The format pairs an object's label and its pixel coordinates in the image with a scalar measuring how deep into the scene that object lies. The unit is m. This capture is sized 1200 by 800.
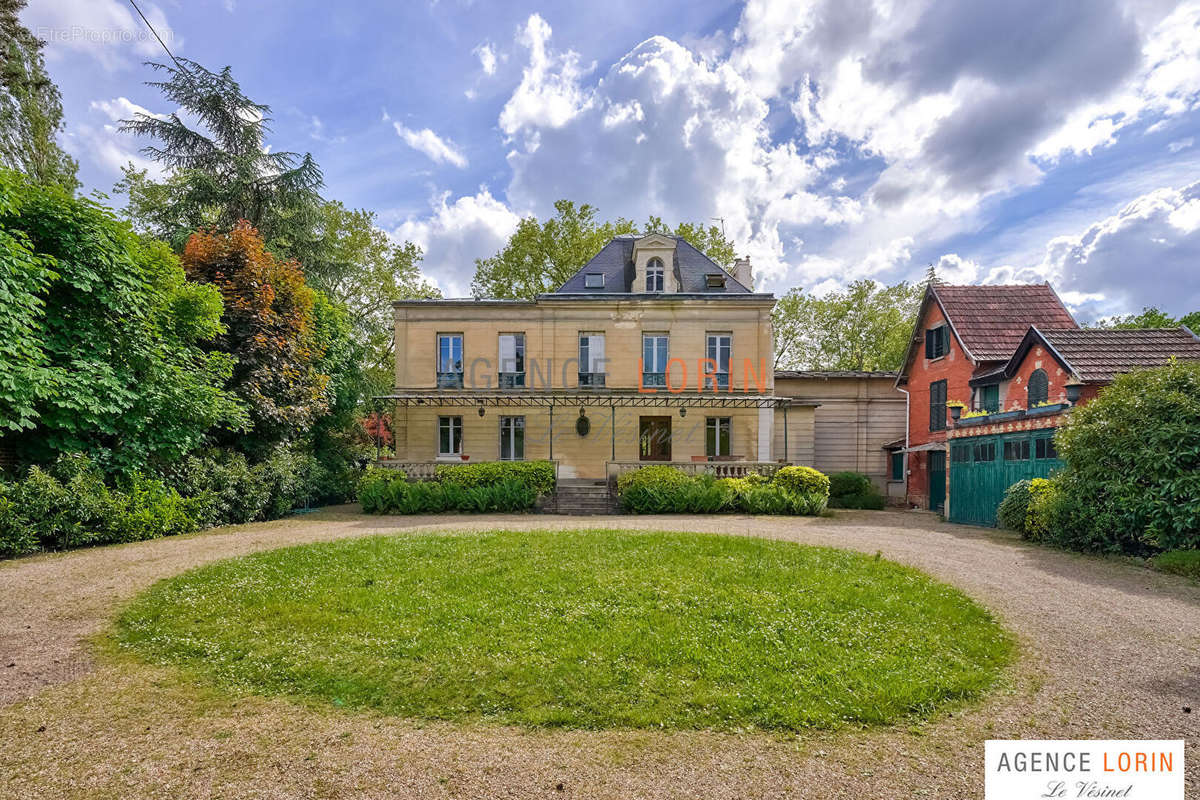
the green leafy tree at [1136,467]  7.98
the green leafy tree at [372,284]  23.92
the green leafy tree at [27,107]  15.77
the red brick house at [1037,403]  11.27
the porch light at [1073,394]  10.71
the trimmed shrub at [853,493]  18.30
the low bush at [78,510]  8.42
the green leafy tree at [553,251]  27.78
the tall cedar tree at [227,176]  17.97
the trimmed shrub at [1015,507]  11.01
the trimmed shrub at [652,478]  14.70
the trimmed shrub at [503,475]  14.97
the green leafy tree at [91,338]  8.25
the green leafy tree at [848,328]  31.14
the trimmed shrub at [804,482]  14.54
